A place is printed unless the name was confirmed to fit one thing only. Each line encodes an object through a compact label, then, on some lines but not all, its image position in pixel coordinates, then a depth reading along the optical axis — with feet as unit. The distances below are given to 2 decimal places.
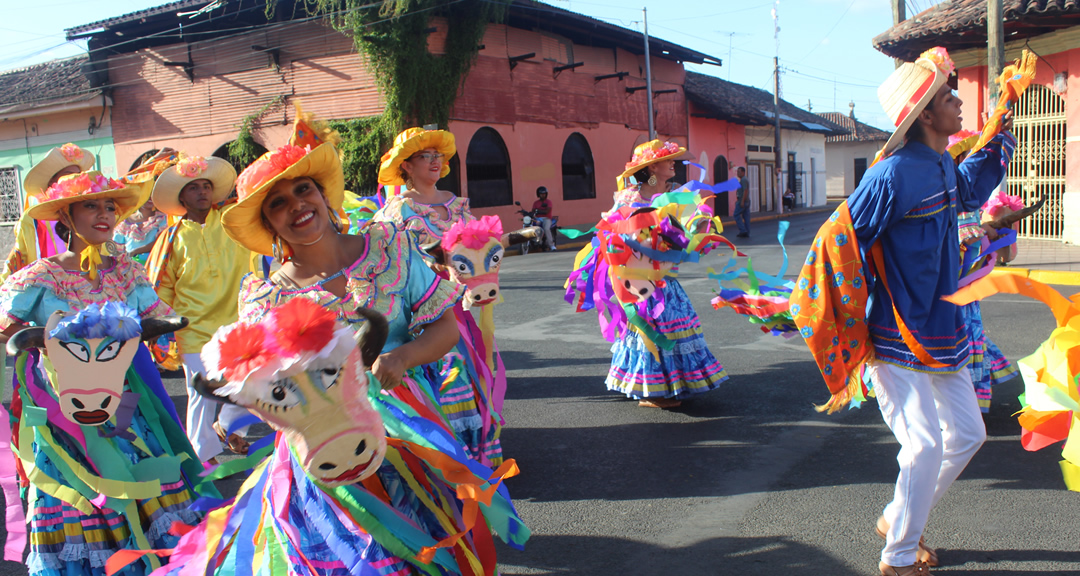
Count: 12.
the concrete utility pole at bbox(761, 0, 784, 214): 112.89
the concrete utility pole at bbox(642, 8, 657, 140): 86.99
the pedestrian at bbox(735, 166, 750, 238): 76.38
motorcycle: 65.92
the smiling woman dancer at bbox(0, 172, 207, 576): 10.48
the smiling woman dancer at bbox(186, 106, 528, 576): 6.98
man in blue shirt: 10.30
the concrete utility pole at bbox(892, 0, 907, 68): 54.54
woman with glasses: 14.98
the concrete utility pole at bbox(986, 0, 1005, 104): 39.17
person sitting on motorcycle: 72.08
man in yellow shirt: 17.81
